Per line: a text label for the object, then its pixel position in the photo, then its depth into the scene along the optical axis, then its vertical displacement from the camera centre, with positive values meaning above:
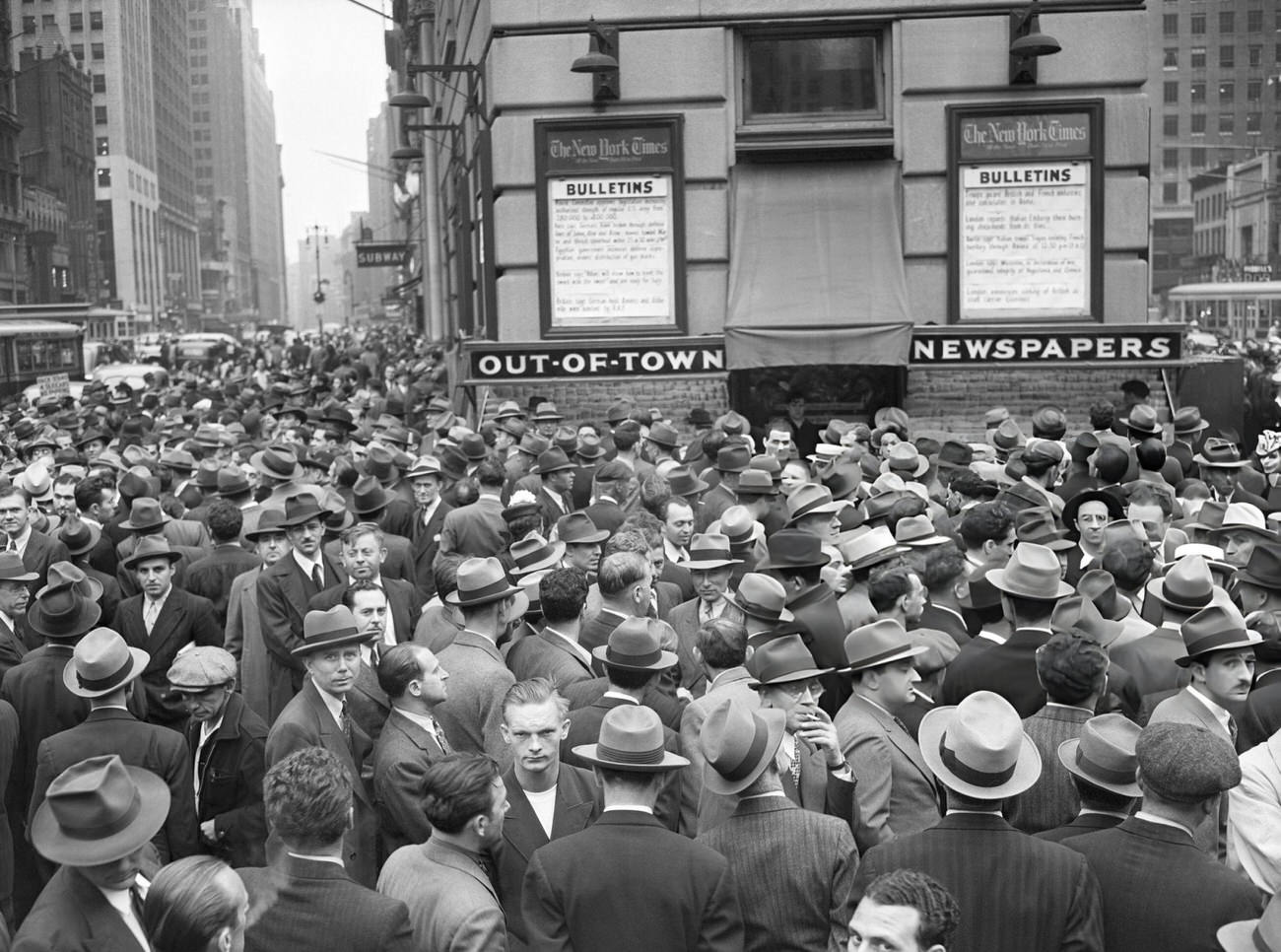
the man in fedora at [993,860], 4.69 -1.65
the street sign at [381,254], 40.81 +2.57
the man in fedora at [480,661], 6.94 -1.49
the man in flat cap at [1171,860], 4.62 -1.65
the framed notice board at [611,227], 17.66 +1.34
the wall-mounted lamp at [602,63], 16.72 +3.06
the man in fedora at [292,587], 9.15 -1.47
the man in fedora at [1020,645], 6.68 -1.39
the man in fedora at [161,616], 8.82 -1.57
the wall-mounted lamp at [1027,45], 16.59 +3.15
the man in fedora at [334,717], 6.68 -1.66
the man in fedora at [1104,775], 5.11 -1.49
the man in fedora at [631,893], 4.78 -1.74
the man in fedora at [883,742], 5.85 -1.58
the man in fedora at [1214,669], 6.07 -1.36
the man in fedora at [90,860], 4.66 -1.57
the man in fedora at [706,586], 8.21 -1.36
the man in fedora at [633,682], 6.20 -1.43
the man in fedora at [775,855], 4.99 -1.70
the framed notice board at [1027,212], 17.50 +1.42
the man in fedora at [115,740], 6.48 -1.66
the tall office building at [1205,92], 118.56 +18.68
